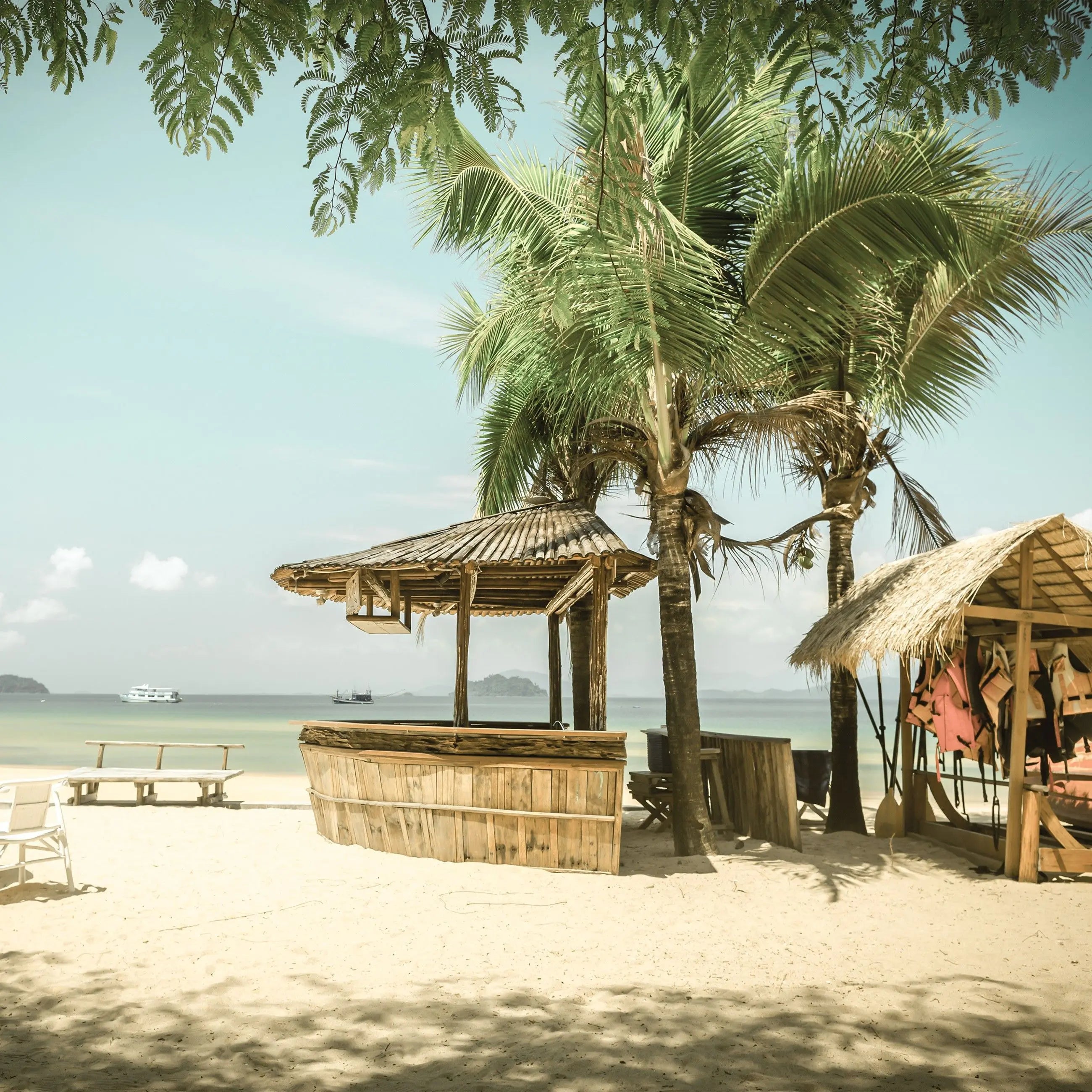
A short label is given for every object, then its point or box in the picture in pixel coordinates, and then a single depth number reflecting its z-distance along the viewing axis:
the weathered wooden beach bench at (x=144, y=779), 11.87
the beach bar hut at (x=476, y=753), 7.79
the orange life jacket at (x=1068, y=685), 8.16
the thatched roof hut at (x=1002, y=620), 7.57
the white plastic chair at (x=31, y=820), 6.75
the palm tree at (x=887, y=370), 9.67
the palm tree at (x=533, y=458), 12.28
